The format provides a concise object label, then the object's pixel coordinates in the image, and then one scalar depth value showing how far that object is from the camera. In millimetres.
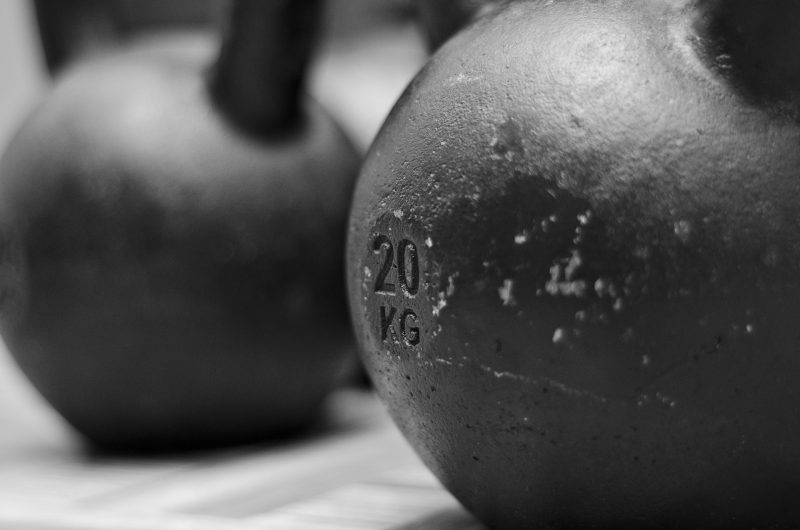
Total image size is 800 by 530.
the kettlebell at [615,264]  702
